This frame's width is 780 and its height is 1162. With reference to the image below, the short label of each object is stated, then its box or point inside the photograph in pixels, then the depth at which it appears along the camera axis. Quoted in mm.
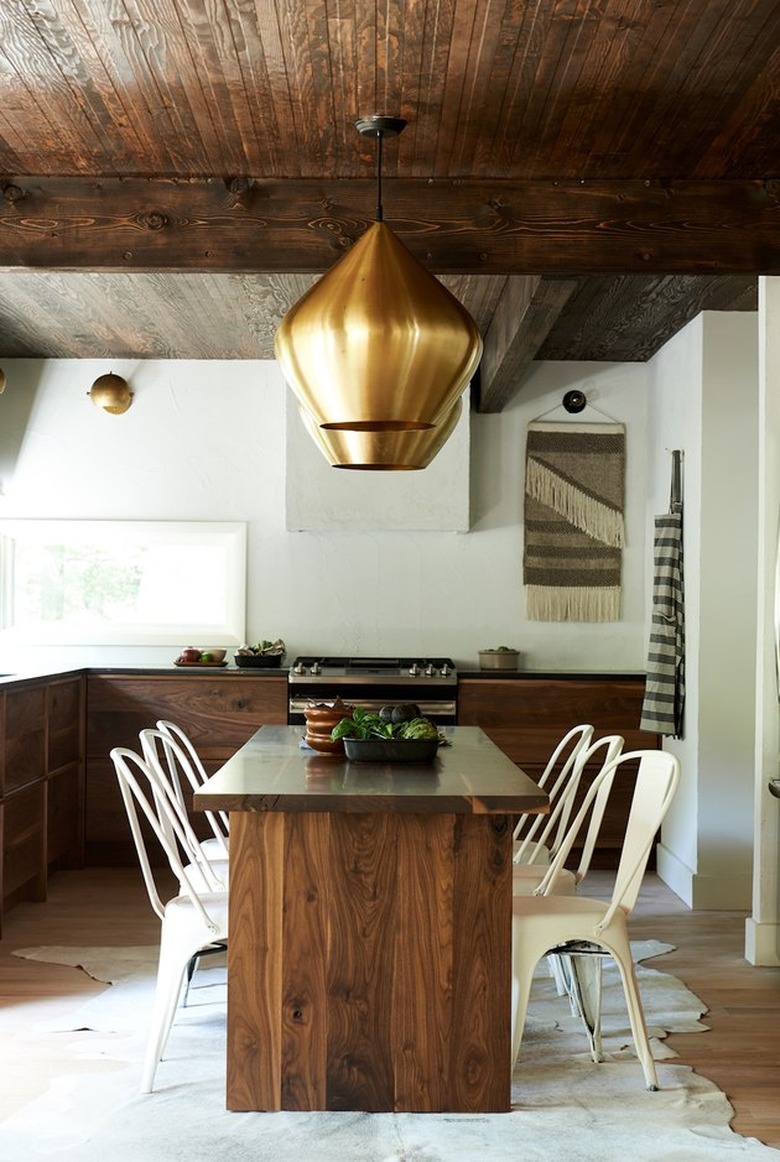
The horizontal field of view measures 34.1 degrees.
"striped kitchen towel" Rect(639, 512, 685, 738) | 5668
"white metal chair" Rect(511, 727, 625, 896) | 3486
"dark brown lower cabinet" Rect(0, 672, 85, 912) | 4875
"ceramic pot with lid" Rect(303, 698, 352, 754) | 3738
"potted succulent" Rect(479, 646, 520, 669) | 6391
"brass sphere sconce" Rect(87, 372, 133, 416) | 6301
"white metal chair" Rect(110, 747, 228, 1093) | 3162
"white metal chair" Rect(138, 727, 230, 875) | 3562
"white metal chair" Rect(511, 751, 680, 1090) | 3207
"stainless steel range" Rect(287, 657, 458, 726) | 5988
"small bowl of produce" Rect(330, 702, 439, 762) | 3598
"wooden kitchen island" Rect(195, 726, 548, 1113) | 3047
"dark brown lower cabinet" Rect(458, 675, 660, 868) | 6055
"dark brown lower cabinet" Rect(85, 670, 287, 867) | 6031
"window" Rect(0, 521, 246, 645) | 6621
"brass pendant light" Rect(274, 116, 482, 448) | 2432
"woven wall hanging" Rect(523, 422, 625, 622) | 6641
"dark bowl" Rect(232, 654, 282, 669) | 6250
